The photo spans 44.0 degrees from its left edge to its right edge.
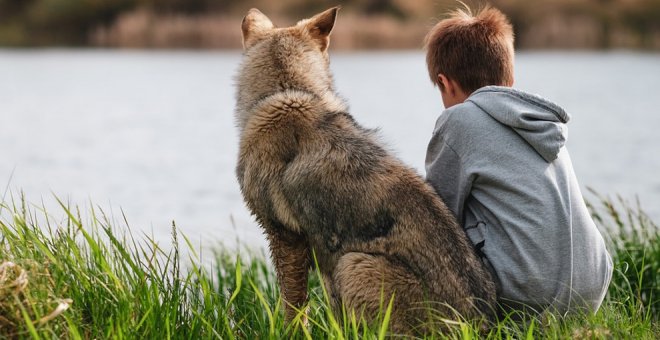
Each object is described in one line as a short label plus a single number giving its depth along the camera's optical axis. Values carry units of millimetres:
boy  3488
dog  3393
